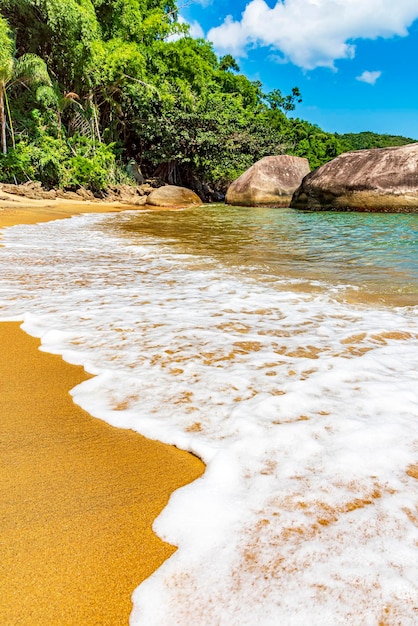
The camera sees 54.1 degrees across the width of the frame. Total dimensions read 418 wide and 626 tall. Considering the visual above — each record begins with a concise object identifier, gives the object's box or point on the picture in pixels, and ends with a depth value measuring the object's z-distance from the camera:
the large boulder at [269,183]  15.62
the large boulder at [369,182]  11.66
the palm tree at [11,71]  12.81
